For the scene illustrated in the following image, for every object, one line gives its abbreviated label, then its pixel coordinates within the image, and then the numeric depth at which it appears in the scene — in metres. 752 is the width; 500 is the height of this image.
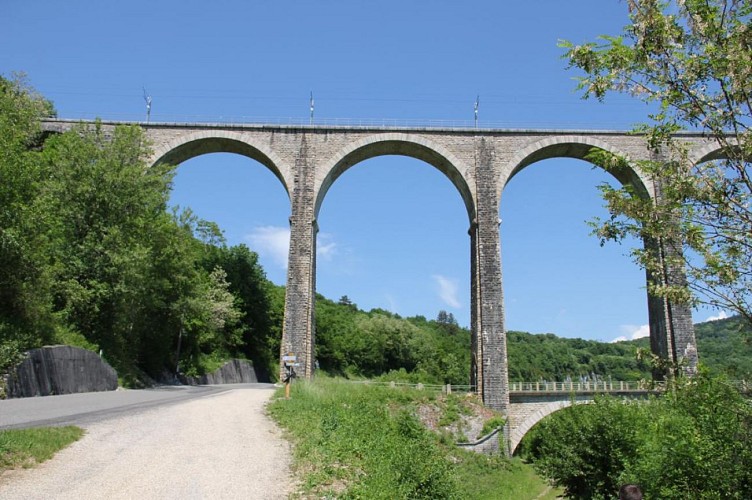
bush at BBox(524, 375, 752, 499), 8.36
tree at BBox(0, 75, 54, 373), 14.12
